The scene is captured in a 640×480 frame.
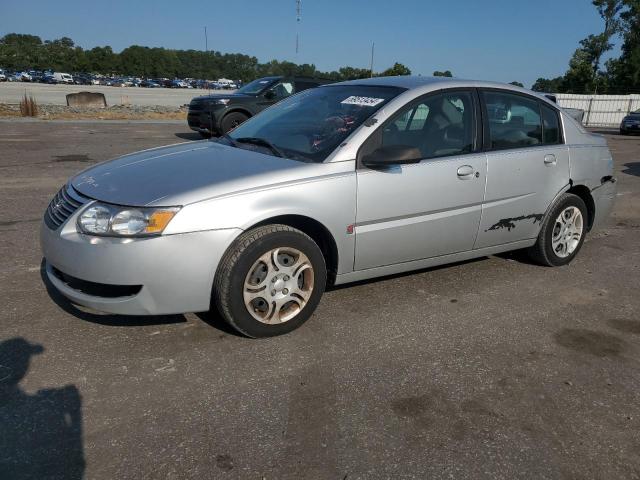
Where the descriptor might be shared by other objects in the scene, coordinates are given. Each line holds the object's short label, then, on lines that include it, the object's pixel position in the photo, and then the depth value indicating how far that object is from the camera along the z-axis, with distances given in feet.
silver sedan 9.89
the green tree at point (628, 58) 171.83
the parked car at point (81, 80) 277.15
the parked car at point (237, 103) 43.73
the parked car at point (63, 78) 264.31
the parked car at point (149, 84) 292.40
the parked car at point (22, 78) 269.23
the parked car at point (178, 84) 297.12
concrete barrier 86.63
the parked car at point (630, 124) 83.92
